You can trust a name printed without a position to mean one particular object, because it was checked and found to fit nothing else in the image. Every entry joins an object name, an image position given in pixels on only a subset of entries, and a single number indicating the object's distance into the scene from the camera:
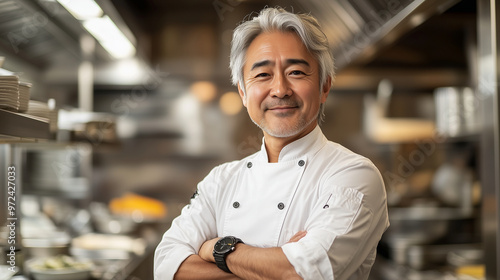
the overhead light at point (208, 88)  5.26
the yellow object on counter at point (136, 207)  4.97
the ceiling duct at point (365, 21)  2.29
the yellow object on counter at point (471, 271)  3.13
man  1.32
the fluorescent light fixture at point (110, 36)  3.00
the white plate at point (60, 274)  2.43
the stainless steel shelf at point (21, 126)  1.58
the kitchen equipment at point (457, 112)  4.30
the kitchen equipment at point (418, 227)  3.88
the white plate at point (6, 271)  1.96
